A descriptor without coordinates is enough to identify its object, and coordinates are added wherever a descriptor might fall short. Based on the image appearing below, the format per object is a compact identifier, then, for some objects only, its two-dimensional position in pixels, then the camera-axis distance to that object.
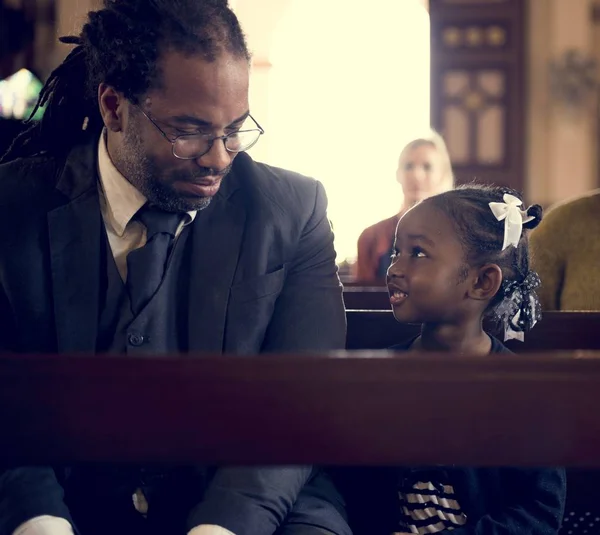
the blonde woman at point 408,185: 4.63
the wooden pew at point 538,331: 2.09
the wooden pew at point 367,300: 2.68
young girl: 1.75
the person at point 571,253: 2.38
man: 1.62
